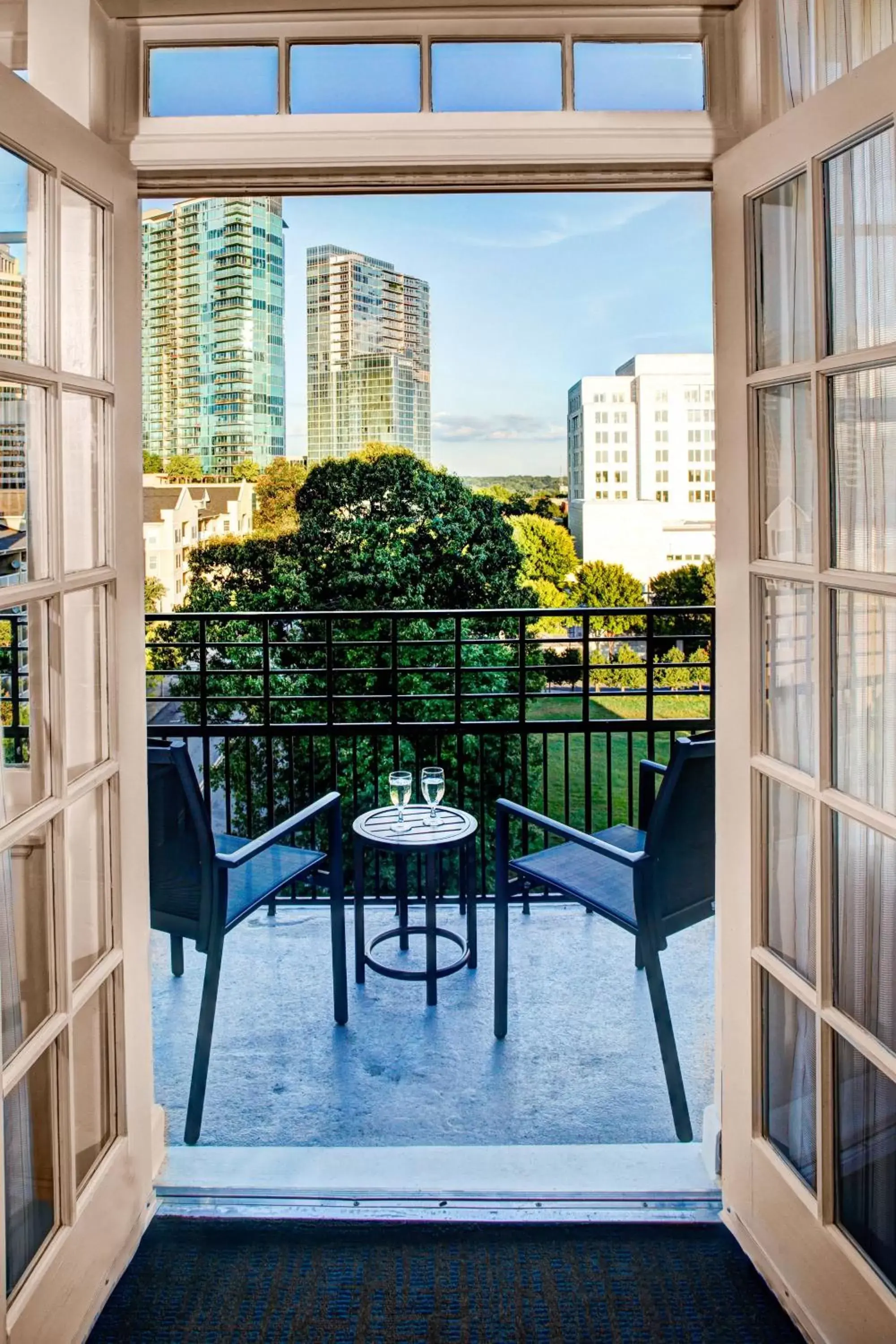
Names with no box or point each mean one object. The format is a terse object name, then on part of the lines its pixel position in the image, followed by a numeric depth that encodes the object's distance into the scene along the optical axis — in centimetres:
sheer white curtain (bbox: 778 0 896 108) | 142
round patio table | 283
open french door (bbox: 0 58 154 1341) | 134
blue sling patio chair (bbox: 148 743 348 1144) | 230
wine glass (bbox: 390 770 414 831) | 303
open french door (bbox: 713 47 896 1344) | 132
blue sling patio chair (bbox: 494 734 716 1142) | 234
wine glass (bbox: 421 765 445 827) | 305
